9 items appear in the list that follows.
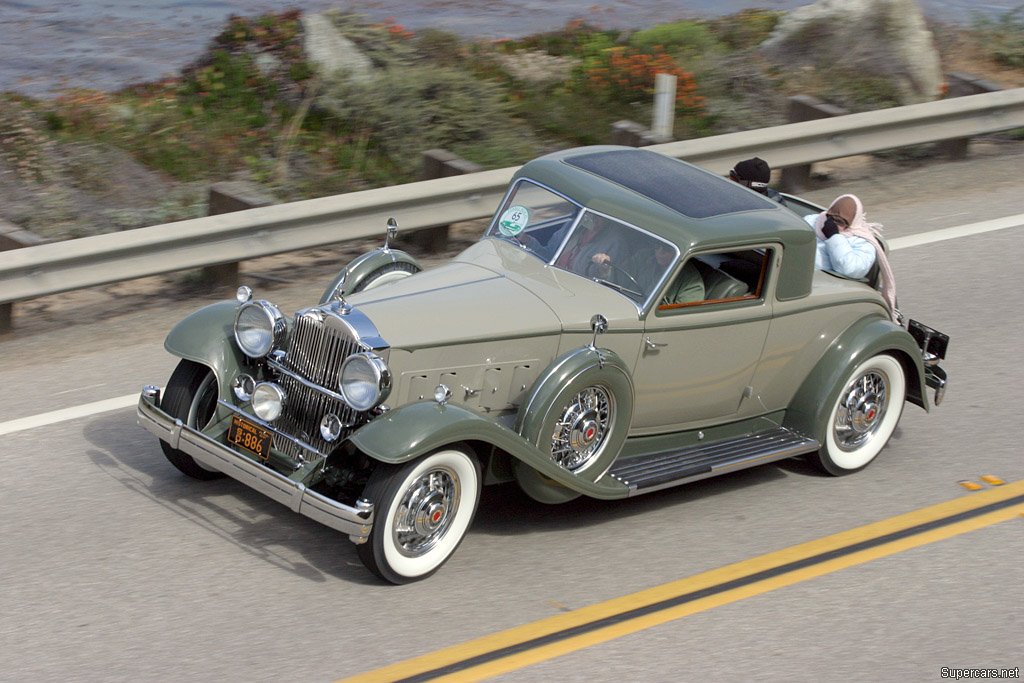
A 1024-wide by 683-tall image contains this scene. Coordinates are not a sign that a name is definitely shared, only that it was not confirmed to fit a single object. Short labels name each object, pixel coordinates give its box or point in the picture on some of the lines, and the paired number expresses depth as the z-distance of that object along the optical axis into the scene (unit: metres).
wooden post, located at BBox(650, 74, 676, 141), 21.53
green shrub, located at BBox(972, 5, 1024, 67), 29.59
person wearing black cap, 14.96
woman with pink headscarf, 14.01
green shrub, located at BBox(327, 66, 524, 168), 22.33
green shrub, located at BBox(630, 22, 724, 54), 26.89
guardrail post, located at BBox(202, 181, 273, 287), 16.91
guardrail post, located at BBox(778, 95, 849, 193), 21.66
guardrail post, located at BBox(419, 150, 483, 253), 18.61
